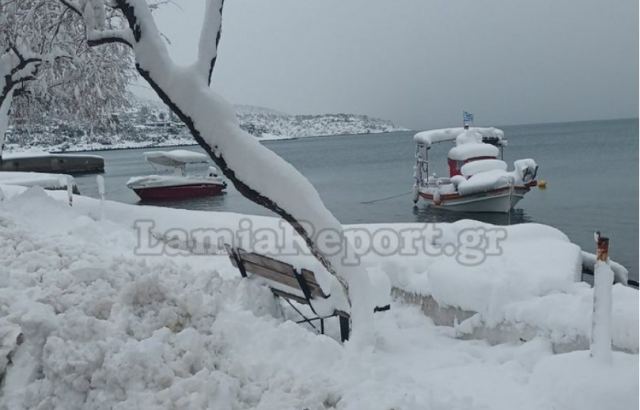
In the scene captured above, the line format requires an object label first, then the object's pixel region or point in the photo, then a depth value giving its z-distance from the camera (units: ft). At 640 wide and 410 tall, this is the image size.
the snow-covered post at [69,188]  40.06
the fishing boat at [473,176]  85.30
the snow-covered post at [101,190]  38.78
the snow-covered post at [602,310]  13.25
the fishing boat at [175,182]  116.06
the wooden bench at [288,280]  17.01
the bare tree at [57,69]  27.22
